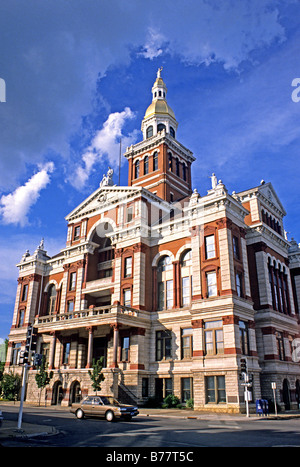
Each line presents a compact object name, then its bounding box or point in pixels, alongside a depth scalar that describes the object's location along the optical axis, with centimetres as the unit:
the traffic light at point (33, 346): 1752
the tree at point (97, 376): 3228
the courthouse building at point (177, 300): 3241
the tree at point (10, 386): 4244
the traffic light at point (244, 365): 2606
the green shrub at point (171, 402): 3262
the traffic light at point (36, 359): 1753
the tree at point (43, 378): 3784
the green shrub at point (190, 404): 3190
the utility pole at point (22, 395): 1589
